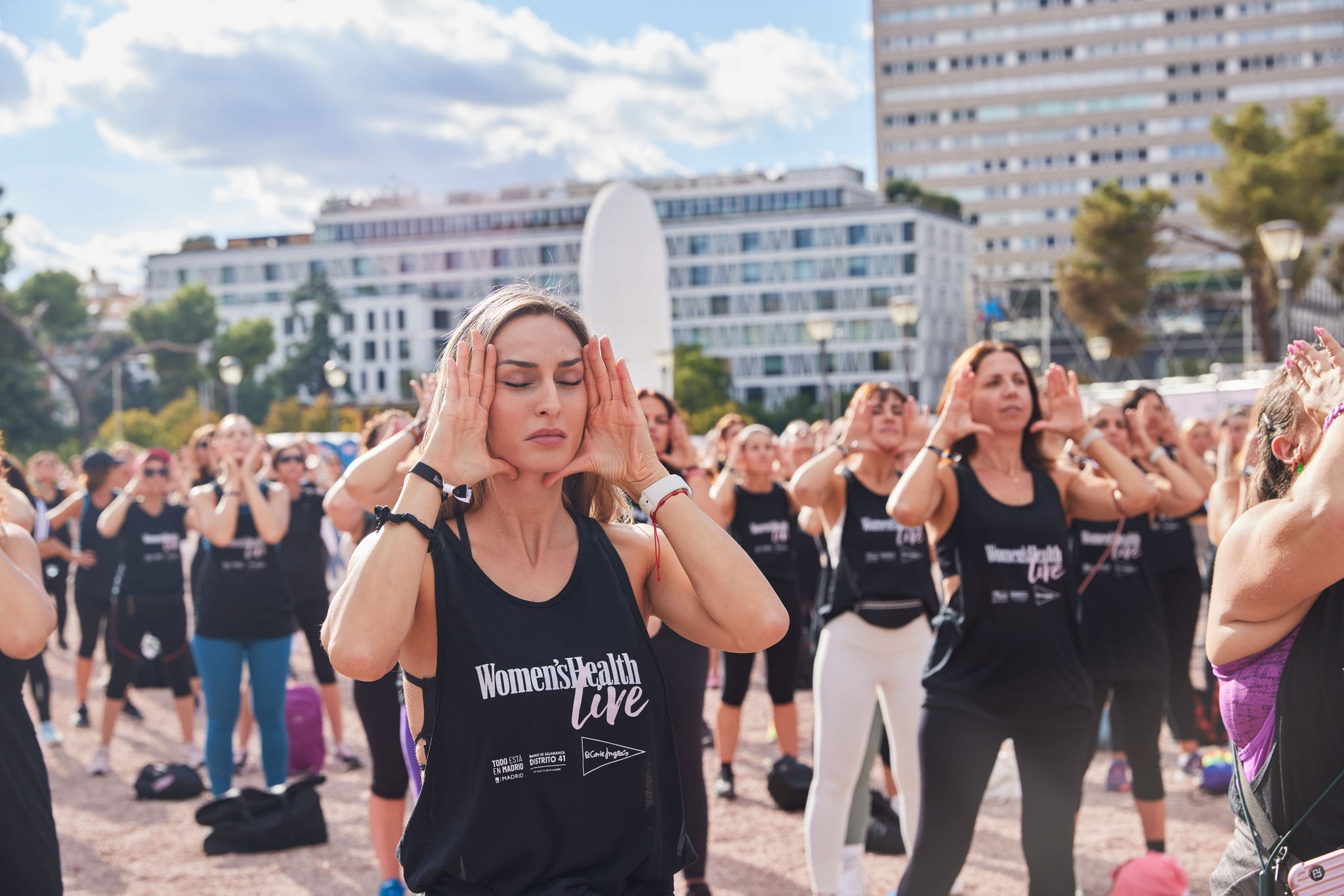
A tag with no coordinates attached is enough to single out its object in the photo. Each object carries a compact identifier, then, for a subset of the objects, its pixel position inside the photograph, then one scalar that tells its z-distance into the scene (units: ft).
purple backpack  28.32
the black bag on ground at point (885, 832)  21.50
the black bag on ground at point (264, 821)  22.53
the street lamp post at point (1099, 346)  159.43
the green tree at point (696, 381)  267.80
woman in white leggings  17.65
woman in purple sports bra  8.83
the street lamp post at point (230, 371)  122.83
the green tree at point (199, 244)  391.45
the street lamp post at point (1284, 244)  53.88
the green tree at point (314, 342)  341.21
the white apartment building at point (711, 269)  329.11
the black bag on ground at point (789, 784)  24.54
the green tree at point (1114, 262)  155.84
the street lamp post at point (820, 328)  88.69
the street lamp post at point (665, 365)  96.94
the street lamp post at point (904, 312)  87.30
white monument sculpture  97.40
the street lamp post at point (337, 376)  68.63
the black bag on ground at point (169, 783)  26.37
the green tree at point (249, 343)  330.54
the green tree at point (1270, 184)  143.23
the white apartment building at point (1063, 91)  345.31
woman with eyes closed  8.04
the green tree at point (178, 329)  329.52
